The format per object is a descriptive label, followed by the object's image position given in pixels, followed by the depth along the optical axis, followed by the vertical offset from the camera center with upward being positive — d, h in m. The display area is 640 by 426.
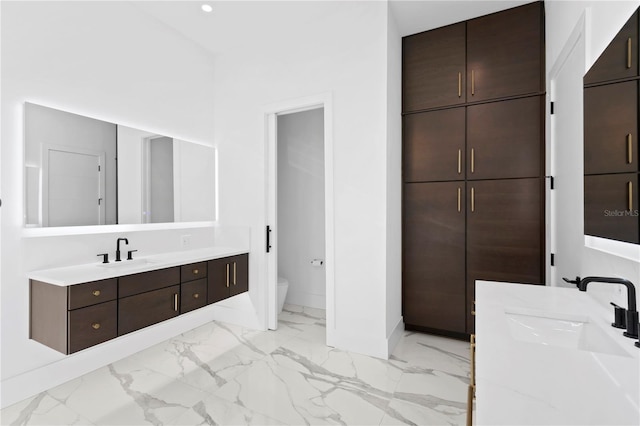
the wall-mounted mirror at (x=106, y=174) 2.06 +0.33
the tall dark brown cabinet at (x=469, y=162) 2.52 +0.45
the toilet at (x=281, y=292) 3.56 -0.91
